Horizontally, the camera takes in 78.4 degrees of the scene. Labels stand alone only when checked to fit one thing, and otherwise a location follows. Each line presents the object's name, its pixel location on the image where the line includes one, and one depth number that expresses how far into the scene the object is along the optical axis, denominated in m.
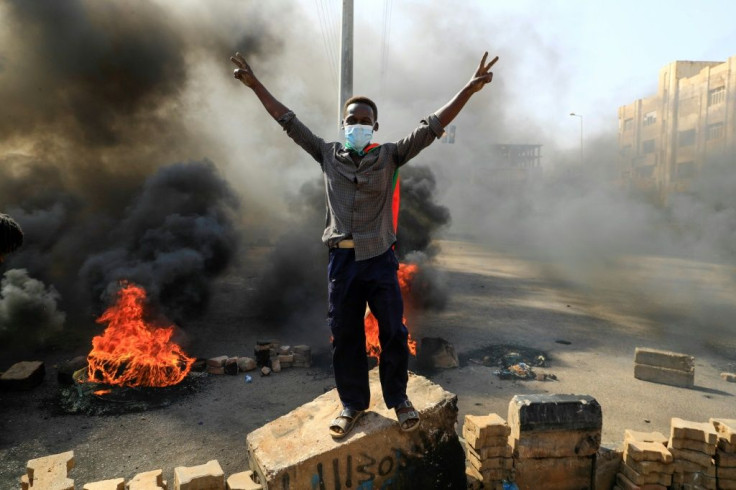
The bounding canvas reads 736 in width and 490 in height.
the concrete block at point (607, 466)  3.87
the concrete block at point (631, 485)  3.65
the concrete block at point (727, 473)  3.64
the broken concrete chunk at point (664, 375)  6.86
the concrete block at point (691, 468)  3.64
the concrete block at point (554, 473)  3.68
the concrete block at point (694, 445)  3.62
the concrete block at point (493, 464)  3.63
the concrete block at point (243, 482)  2.91
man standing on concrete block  2.89
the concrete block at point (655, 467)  3.63
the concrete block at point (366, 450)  2.80
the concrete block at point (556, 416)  3.66
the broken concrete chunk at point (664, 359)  6.89
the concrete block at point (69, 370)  7.05
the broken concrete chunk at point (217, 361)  7.72
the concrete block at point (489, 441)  3.63
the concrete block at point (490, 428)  3.63
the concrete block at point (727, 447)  3.62
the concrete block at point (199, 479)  2.86
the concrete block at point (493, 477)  3.62
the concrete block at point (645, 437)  3.83
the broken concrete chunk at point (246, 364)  7.75
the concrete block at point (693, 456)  3.63
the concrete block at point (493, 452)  3.63
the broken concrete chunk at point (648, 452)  3.60
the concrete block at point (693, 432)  3.61
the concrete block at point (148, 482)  2.88
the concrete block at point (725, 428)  3.61
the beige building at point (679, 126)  24.11
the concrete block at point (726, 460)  3.63
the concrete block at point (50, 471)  2.90
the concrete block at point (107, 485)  2.77
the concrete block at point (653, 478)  3.64
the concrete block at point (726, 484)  3.62
